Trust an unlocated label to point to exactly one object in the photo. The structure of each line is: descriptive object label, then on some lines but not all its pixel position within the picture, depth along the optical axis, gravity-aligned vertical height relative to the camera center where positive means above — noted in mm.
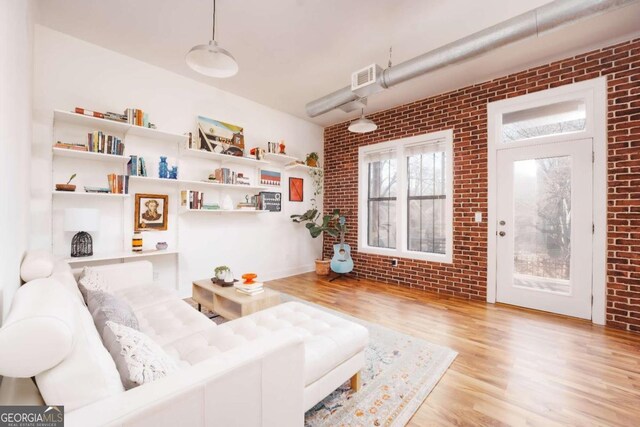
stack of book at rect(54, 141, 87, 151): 2673 +629
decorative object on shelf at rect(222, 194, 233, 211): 3908 +95
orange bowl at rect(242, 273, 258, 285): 2662 -667
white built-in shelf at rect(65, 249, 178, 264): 2678 -488
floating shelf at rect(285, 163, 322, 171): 4839 +820
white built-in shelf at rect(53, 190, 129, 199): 2675 +156
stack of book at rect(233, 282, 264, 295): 2533 -734
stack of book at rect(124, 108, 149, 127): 3008 +1043
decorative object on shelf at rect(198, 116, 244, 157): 3799 +1077
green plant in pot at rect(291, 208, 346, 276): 4938 -281
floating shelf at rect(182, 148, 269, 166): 3650 +771
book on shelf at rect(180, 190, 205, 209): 3504 +147
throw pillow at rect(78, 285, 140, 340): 1294 -521
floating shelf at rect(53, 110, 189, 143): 2719 +916
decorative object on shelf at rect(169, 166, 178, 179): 3398 +475
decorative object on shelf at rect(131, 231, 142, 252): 3165 -399
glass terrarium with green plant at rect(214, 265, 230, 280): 2914 -660
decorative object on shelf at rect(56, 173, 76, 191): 2682 +221
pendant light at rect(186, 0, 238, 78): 2068 +1198
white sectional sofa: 720 -533
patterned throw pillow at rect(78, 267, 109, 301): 1888 -519
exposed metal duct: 1991 +1499
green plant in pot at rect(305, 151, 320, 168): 5215 +992
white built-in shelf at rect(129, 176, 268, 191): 3181 +363
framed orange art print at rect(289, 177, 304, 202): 5070 +412
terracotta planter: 5031 -1024
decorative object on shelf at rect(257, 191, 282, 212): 4654 +175
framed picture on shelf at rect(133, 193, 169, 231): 3303 -27
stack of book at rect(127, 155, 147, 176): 3088 +496
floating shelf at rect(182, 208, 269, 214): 3577 -3
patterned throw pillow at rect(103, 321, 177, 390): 881 -520
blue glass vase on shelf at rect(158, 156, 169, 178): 3343 +505
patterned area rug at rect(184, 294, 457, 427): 1563 -1173
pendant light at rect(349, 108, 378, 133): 3811 +1216
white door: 3004 -157
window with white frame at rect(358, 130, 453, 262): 4156 +251
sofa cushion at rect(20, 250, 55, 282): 1540 -338
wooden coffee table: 2373 -843
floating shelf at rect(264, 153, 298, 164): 4496 +921
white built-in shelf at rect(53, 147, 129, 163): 2669 +559
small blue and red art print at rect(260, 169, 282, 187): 4625 +583
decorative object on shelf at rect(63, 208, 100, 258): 2586 -150
